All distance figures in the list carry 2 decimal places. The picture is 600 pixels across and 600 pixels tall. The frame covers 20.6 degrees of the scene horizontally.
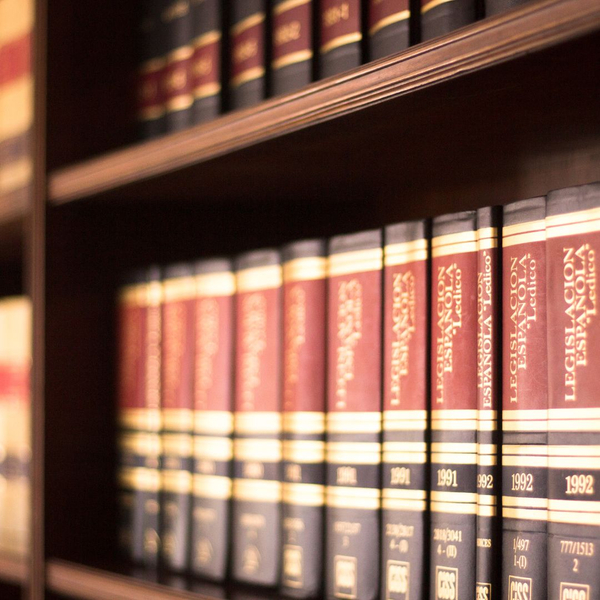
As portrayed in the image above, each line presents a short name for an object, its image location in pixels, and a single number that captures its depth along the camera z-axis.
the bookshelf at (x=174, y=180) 1.04
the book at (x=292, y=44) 1.12
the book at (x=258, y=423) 1.15
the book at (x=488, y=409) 1.02
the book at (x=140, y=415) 1.24
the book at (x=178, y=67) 1.22
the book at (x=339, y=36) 1.09
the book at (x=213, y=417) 1.18
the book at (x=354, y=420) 1.08
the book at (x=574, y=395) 0.97
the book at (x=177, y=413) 1.21
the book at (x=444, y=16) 1.03
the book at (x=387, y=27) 1.06
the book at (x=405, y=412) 1.05
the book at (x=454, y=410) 1.03
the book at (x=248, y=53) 1.16
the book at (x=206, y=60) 1.19
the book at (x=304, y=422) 1.11
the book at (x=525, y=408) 1.00
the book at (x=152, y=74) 1.26
